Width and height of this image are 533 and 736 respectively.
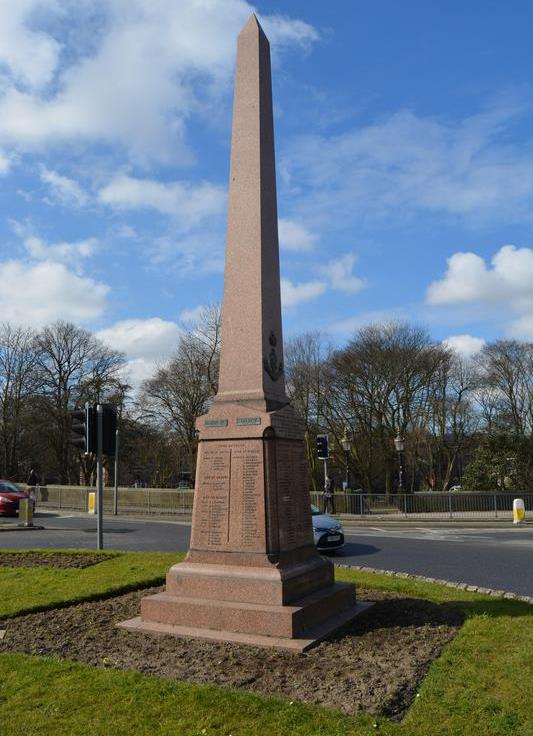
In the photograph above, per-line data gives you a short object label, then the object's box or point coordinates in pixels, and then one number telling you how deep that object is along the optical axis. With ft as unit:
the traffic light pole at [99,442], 40.25
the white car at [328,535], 47.11
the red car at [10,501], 83.71
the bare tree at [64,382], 143.64
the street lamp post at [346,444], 105.09
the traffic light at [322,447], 84.33
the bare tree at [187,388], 135.03
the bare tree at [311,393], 137.69
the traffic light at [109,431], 41.37
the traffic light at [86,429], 40.27
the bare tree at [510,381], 147.74
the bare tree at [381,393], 133.69
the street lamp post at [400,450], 98.91
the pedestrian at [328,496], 92.07
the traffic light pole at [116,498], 95.40
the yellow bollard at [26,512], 69.57
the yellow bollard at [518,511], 80.33
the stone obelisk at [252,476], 21.08
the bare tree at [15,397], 145.38
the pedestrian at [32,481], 110.22
